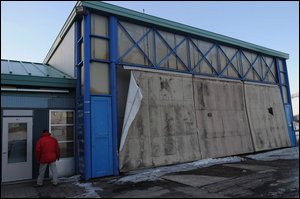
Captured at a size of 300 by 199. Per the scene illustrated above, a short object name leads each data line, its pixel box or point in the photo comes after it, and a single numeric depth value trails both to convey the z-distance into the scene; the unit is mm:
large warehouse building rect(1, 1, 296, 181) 9219
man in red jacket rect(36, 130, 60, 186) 8094
